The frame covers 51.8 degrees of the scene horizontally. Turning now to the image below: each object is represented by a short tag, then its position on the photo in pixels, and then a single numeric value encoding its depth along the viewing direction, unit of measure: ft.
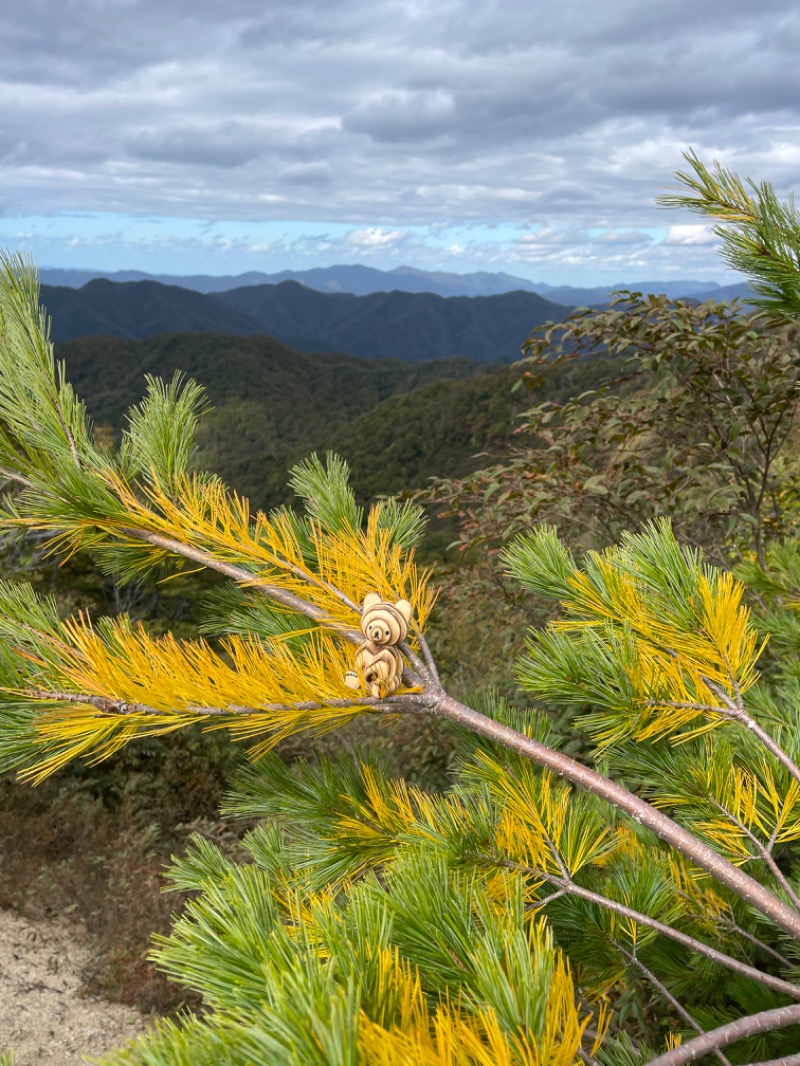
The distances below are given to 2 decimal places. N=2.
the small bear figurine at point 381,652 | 1.11
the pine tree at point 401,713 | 0.92
